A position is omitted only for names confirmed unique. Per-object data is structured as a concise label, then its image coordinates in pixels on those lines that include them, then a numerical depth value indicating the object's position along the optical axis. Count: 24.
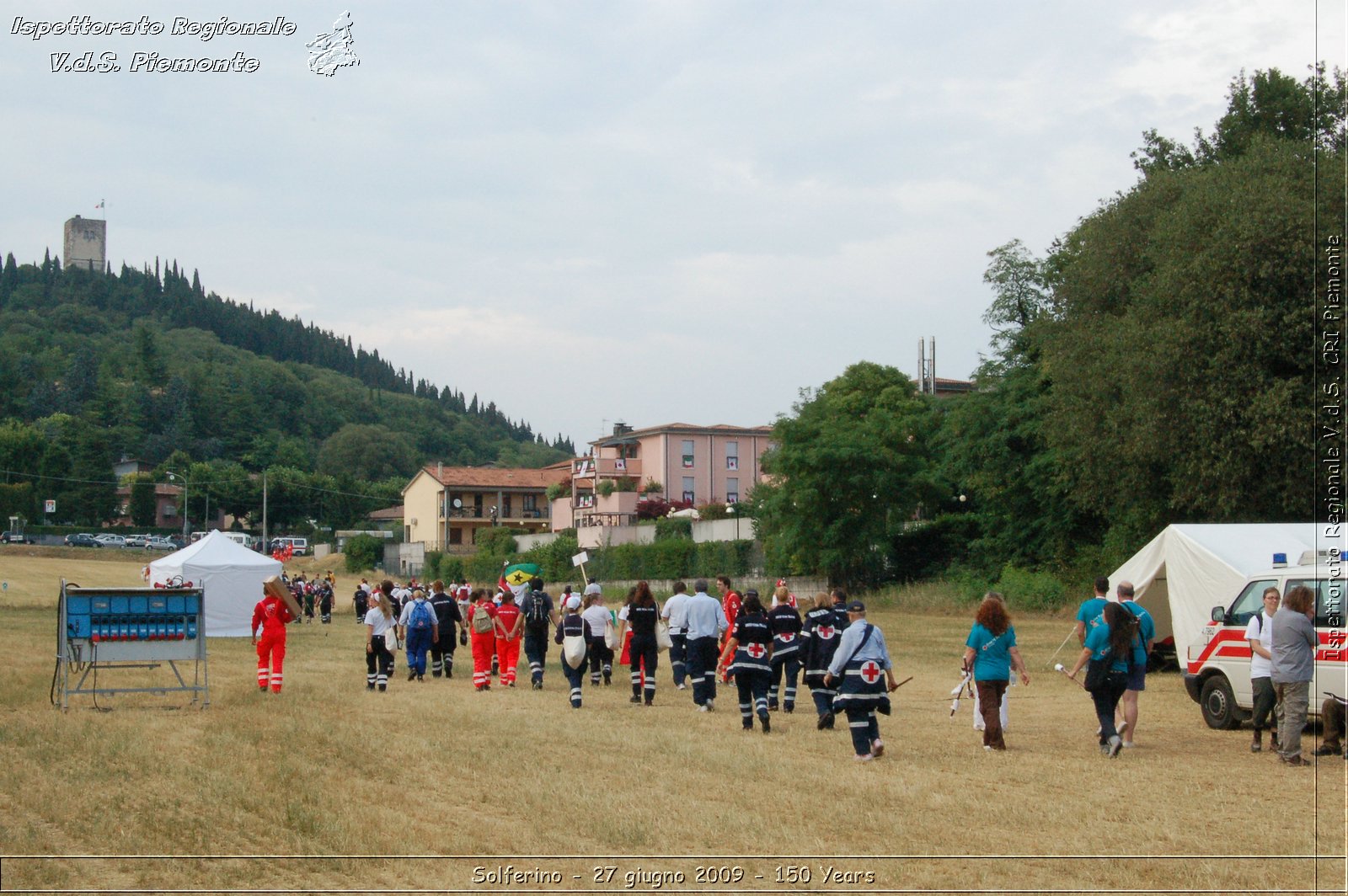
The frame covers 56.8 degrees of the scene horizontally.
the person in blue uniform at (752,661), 14.25
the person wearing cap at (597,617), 19.03
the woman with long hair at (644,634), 17.17
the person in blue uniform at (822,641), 15.21
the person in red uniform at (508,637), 20.25
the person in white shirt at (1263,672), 12.65
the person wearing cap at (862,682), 12.07
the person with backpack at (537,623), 19.36
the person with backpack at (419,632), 22.00
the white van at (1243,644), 13.26
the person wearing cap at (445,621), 22.47
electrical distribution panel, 15.69
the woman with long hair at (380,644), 19.69
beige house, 101.69
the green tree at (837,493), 49.75
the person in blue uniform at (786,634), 16.42
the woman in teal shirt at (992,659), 12.80
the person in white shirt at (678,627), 17.23
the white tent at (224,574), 37.91
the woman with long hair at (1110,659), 12.62
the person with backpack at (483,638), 20.14
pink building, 87.06
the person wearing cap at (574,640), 17.05
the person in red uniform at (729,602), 20.11
